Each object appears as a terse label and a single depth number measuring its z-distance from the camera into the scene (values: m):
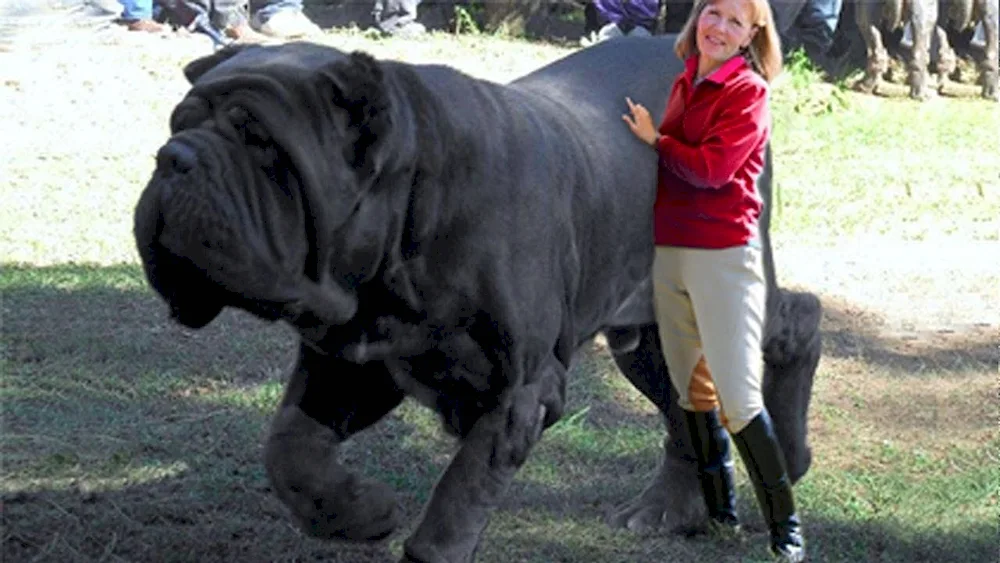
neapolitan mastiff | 3.98
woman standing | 5.01
